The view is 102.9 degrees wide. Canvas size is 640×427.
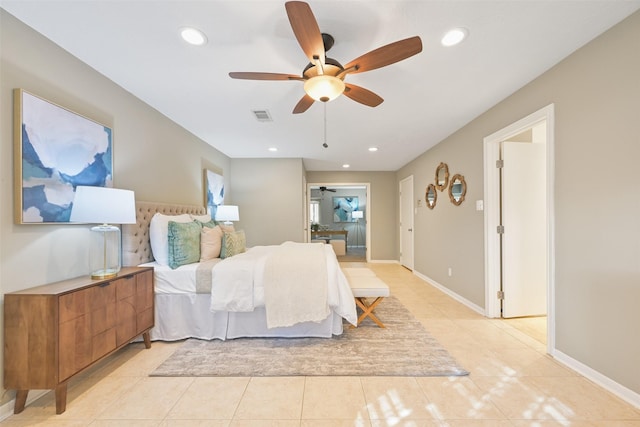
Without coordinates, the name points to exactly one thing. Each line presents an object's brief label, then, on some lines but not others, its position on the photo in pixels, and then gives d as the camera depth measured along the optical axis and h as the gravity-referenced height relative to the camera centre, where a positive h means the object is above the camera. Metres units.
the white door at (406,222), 5.67 -0.16
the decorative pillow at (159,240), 2.57 -0.24
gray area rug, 1.97 -1.20
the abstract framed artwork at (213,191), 4.11 +0.43
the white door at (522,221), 2.91 -0.07
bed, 2.37 -0.79
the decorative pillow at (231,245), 2.88 -0.34
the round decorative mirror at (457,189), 3.49 +0.37
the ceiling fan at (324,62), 1.29 +0.95
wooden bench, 2.61 -0.76
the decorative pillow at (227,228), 3.29 -0.16
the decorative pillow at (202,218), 3.30 -0.03
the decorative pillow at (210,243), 2.73 -0.30
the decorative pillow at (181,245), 2.49 -0.29
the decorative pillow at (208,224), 2.97 -0.10
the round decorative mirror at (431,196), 4.43 +0.35
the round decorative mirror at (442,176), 3.98 +0.64
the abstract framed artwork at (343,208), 10.59 +0.31
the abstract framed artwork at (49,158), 1.59 +0.42
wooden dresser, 1.48 -0.72
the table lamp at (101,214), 1.72 +0.02
